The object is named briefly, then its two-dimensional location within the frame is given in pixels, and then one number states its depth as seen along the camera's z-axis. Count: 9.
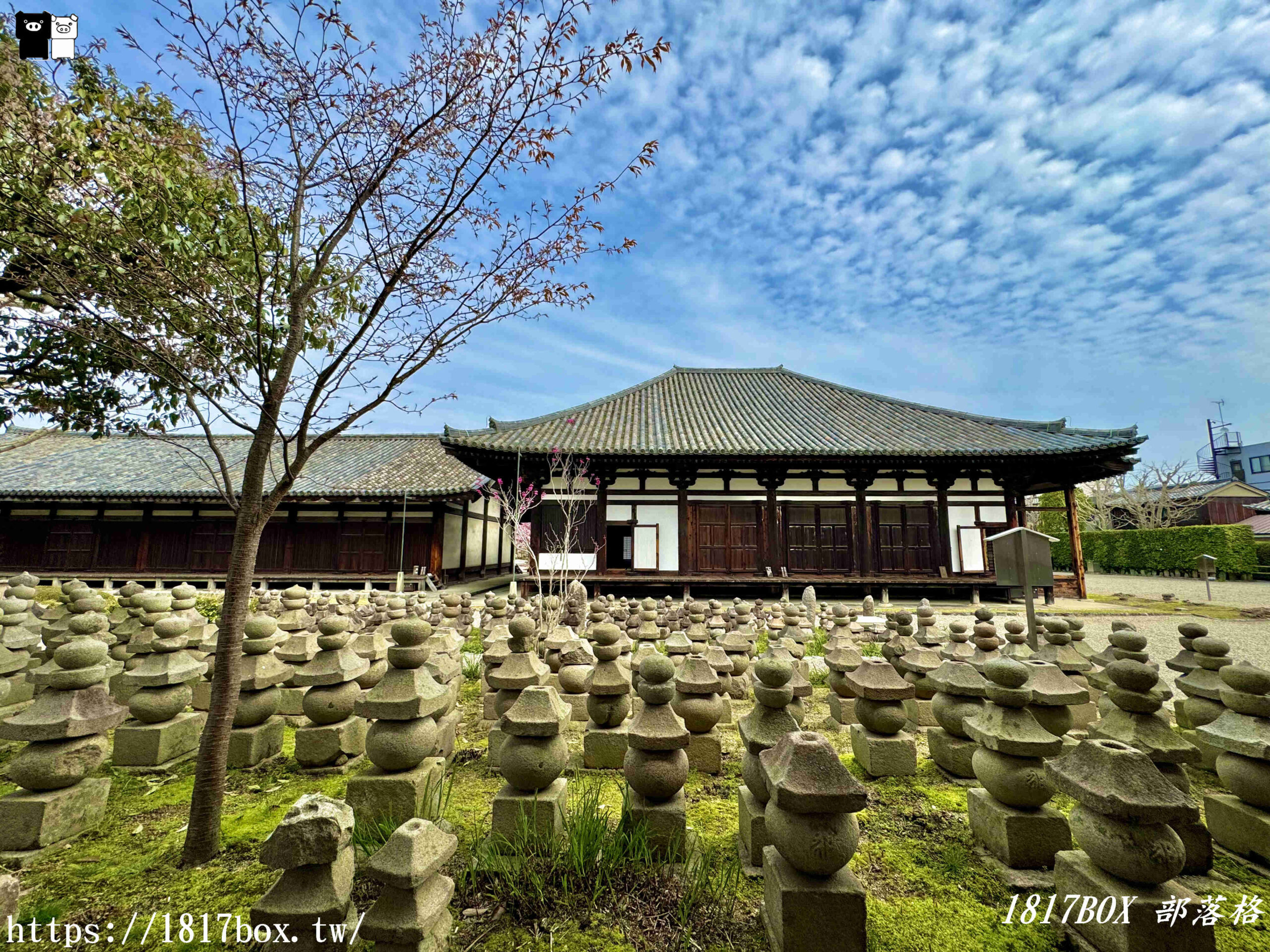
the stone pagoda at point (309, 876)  1.46
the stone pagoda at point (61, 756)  2.23
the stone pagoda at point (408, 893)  1.47
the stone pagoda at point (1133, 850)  1.55
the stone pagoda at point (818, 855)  1.57
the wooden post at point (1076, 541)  13.65
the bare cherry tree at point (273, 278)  2.48
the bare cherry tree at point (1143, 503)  32.97
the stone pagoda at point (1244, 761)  2.13
